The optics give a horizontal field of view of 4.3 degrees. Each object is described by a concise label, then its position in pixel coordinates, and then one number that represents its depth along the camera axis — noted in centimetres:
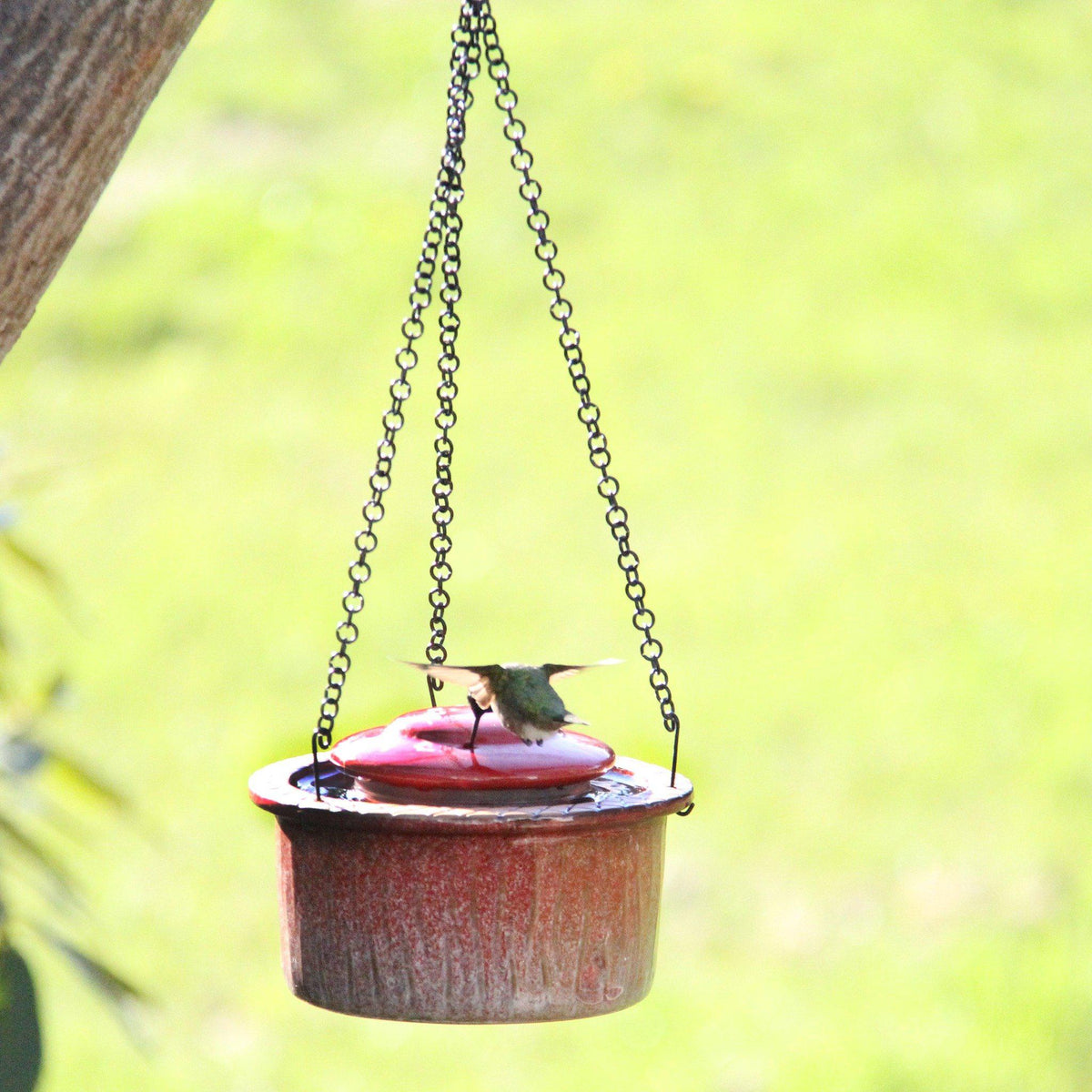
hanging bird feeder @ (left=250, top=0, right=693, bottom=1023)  603
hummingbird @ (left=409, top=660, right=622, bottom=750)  605
